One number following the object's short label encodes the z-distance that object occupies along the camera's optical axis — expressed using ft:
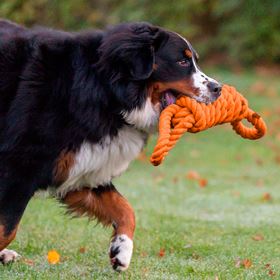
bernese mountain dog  36.35
